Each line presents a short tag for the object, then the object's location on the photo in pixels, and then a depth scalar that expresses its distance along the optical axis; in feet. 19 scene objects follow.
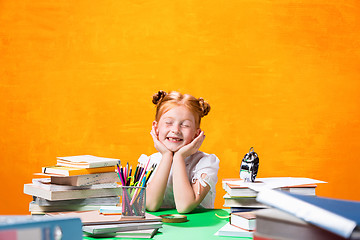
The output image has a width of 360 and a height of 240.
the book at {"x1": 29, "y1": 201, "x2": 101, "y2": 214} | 8.24
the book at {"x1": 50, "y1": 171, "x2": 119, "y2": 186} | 8.22
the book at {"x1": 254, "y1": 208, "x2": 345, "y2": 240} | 4.97
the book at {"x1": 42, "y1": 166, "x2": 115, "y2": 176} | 8.12
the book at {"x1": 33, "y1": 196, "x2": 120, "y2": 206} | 8.24
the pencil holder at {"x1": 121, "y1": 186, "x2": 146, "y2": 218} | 7.83
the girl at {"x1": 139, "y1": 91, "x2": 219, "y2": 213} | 9.32
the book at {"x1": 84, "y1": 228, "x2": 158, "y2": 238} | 7.48
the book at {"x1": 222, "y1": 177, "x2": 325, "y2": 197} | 7.95
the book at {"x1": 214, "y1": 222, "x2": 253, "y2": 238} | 7.50
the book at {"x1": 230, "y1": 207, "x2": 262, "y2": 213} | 7.95
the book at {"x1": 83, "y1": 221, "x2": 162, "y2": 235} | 7.40
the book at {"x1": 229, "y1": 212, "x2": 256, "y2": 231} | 7.52
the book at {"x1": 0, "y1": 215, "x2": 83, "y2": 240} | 4.43
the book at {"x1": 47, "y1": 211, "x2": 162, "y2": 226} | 7.54
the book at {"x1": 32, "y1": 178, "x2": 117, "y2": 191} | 8.18
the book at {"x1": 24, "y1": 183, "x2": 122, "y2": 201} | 8.17
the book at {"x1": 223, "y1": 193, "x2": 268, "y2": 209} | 7.96
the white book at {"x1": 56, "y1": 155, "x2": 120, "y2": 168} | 8.33
